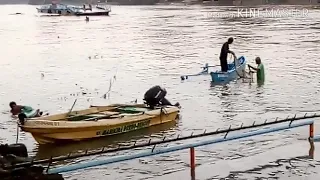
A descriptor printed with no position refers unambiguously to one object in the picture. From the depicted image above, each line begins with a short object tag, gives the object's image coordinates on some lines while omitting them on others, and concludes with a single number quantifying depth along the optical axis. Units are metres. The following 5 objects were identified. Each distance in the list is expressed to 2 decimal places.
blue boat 23.19
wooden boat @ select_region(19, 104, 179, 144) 13.33
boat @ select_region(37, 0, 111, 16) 108.31
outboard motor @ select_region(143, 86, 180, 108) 15.96
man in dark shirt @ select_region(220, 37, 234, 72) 22.84
